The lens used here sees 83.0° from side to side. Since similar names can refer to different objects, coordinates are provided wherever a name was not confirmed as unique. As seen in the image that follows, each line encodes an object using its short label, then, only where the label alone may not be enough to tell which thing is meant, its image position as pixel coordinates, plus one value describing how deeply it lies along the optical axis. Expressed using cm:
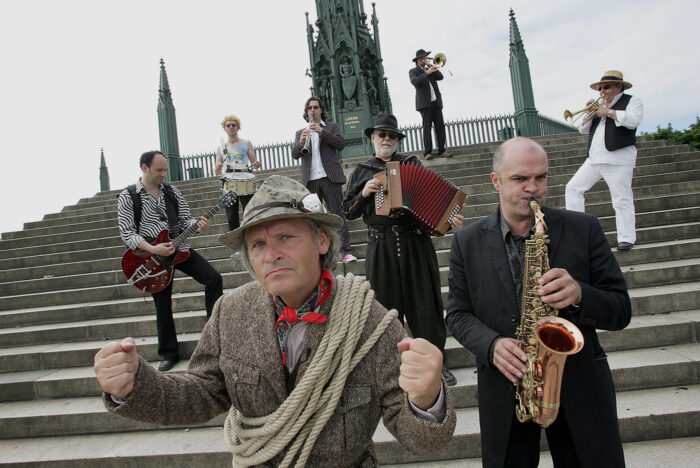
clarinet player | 558
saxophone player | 177
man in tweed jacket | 130
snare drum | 584
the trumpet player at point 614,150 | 468
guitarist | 387
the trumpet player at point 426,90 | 833
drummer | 592
